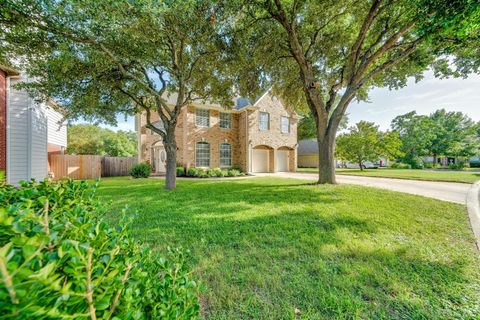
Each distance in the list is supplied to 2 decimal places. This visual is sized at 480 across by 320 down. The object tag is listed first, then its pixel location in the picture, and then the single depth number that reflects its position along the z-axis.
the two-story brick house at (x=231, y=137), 14.53
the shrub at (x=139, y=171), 12.91
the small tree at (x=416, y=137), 26.73
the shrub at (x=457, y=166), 24.06
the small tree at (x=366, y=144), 17.97
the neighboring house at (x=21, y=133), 6.39
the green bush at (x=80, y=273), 0.49
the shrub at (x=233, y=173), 14.23
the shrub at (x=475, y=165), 29.29
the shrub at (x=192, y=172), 13.24
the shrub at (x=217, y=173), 13.65
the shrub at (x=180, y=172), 13.49
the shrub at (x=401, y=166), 25.33
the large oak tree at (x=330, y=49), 6.67
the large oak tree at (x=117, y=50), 4.80
